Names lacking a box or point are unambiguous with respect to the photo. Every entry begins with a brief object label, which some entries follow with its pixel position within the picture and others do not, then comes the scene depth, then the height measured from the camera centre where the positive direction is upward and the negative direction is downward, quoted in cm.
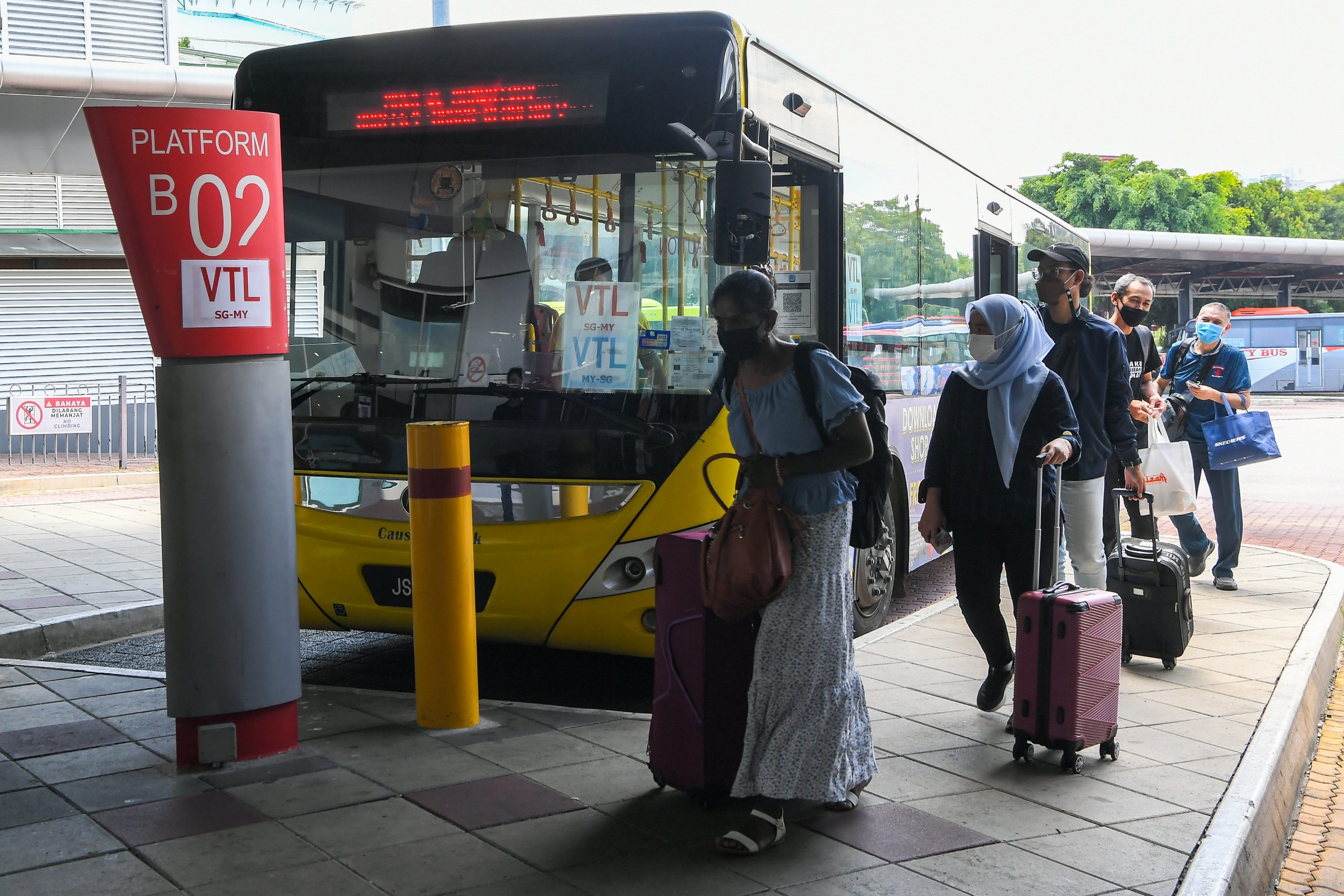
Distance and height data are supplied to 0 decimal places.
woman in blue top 401 -65
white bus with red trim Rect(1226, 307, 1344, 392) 4241 +95
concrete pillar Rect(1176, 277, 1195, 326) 4791 +280
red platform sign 455 +62
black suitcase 630 -107
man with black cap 584 -4
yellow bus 566 +47
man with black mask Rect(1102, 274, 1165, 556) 807 +19
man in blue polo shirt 864 -16
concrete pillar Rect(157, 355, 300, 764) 477 -58
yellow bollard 523 -77
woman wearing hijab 514 -28
